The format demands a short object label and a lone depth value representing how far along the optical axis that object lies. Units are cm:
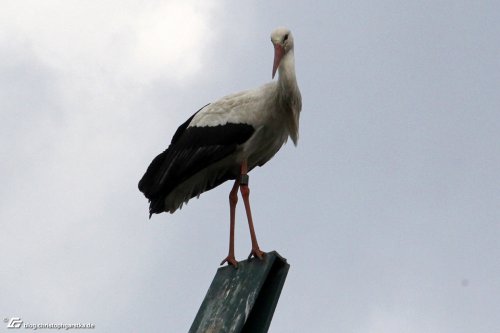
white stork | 1700
